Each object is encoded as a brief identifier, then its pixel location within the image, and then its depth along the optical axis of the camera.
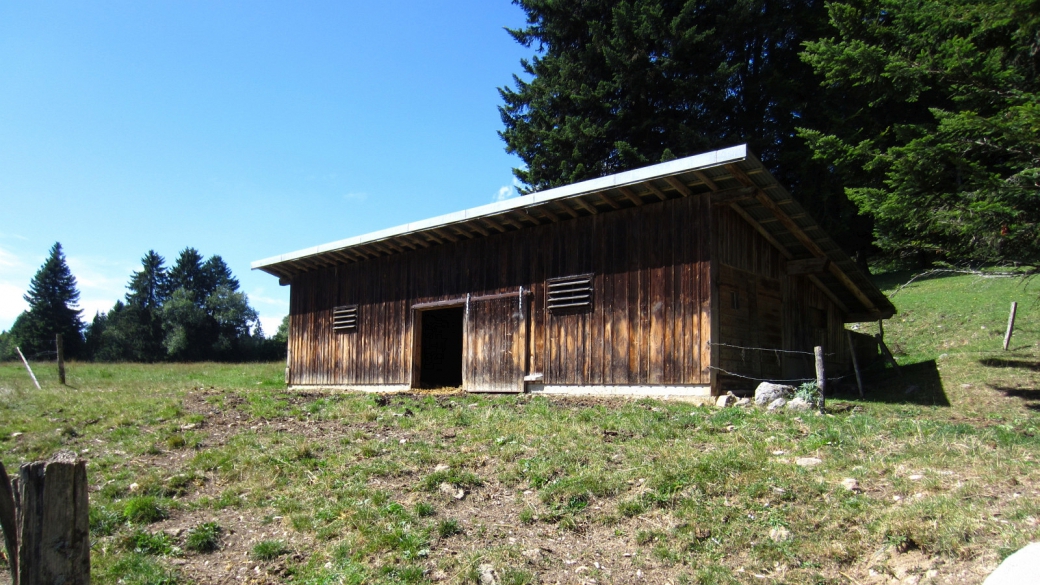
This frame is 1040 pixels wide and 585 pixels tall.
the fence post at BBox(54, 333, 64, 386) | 19.53
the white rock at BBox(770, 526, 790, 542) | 5.45
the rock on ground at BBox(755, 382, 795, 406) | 10.36
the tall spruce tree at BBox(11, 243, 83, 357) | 61.44
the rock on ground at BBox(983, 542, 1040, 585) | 3.74
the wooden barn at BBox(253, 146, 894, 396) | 12.03
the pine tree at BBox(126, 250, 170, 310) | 77.69
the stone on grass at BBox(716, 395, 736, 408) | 10.93
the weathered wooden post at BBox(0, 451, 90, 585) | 3.53
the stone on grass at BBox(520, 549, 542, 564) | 5.61
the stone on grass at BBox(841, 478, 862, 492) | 6.08
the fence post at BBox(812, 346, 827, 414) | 9.77
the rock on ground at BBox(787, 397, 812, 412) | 9.75
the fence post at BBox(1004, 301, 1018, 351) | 16.78
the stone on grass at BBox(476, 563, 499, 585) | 5.35
